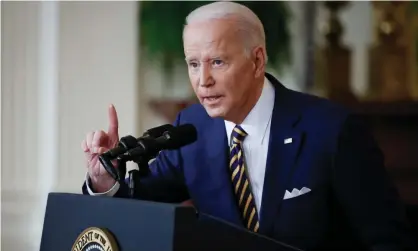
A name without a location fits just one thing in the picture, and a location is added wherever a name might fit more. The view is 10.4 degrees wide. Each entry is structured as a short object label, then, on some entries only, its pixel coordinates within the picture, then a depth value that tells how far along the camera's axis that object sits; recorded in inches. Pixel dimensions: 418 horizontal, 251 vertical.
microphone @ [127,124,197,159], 185.2
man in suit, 193.6
